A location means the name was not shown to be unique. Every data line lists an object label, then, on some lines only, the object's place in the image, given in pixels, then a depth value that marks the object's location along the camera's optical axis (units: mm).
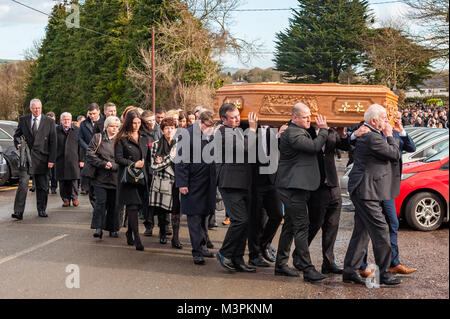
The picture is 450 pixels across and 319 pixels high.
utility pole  39381
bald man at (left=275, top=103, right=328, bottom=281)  6176
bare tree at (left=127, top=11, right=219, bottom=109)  42250
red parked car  8922
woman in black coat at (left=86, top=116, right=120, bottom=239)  8695
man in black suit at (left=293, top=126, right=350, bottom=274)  6582
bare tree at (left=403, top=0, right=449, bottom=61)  27203
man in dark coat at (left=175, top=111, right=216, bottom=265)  7184
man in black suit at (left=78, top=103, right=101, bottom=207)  11570
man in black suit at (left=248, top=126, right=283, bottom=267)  6984
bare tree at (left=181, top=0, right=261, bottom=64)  42609
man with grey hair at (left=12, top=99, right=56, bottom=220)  10516
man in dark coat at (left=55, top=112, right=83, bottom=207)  12102
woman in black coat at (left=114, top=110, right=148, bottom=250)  8016
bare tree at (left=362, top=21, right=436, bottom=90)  30641
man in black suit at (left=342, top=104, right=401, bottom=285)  5848
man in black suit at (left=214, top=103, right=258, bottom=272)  6617
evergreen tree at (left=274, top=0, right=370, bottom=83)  40344
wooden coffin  6785
